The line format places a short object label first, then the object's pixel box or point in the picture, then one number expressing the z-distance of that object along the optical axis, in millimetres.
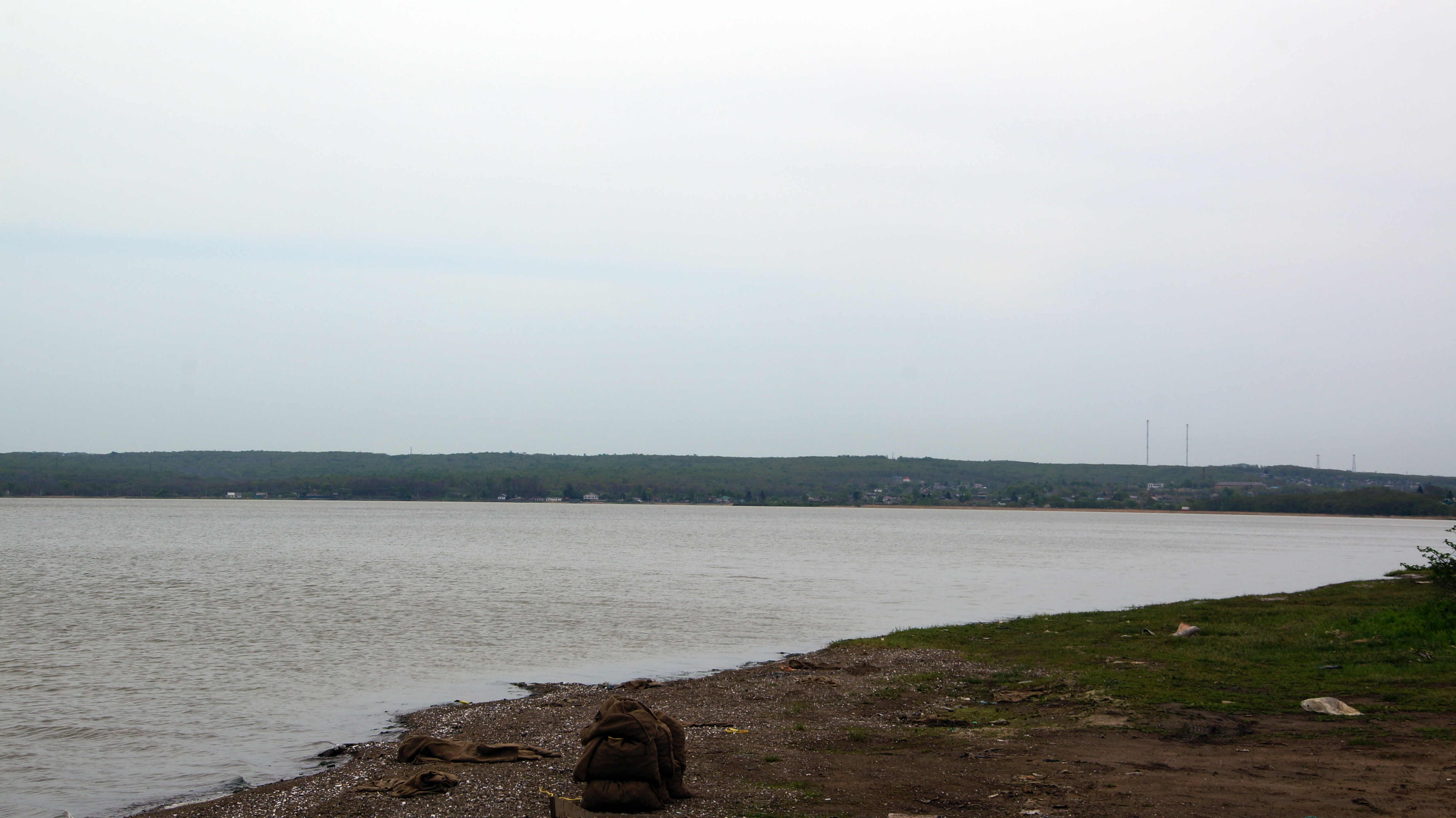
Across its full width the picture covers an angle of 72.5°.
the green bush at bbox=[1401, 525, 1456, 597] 24344
